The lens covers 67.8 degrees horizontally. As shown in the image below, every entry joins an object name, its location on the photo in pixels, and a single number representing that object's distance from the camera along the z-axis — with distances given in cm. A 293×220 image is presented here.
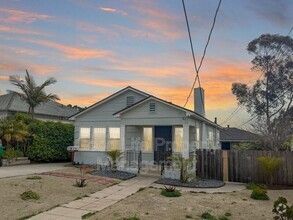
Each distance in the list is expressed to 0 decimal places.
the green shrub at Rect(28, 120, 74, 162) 1551
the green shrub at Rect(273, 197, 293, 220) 480
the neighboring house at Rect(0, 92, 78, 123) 1981
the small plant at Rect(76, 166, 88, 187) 881
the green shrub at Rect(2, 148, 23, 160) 1434
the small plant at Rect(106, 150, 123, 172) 1223
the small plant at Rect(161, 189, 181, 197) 796
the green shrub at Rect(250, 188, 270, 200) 803
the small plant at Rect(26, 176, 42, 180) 933
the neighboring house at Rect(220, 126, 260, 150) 2535
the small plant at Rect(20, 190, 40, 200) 688
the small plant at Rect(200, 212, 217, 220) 585
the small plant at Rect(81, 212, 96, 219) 572
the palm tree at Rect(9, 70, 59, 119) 1786
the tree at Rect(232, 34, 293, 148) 2494
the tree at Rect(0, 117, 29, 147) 1479
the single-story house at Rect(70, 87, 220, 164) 1212
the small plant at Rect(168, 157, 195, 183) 1033
